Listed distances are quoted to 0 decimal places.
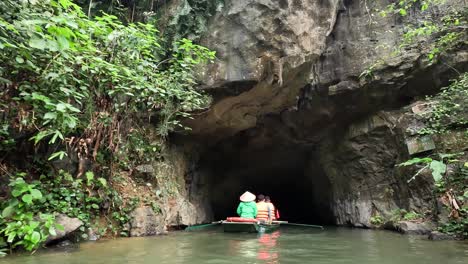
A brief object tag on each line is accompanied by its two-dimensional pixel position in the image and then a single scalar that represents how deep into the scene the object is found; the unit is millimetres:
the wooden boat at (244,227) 8852
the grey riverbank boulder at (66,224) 5992
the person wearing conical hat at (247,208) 9844
